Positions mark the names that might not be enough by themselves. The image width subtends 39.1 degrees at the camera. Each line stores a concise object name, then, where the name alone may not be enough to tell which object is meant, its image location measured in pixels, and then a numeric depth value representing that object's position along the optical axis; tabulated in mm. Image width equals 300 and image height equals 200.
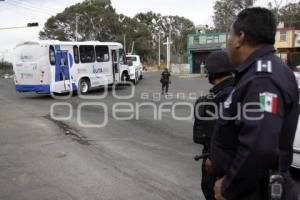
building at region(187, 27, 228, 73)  51381
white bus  20844
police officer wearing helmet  3328
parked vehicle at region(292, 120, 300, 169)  5907
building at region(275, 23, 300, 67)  50312
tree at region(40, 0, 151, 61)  72375
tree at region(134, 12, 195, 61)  97062
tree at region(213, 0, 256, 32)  72688
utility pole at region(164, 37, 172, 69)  58062
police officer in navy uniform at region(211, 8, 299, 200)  2178
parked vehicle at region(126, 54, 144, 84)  29906
